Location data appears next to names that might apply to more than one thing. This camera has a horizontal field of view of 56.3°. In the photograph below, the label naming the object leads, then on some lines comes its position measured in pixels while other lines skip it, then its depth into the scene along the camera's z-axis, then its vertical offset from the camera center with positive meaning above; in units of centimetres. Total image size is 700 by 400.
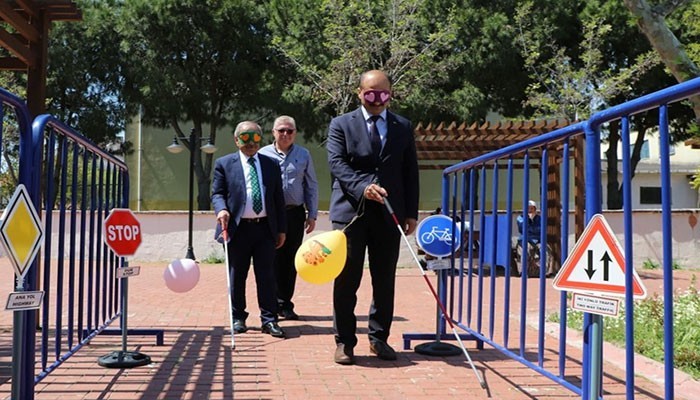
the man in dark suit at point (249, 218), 568 -4
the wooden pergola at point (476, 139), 1214 +149
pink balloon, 488 -47
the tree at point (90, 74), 2628 +562
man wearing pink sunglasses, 448 +11
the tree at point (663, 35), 535 +156
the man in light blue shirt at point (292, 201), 640 +13
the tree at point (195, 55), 2506 +621
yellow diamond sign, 269 -8
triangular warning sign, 250 -19
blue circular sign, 483 -16
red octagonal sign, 432 -13
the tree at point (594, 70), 2022 +501
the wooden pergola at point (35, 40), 544 +146
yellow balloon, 406 -27
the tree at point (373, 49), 1817 +494
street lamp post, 1616 +93
